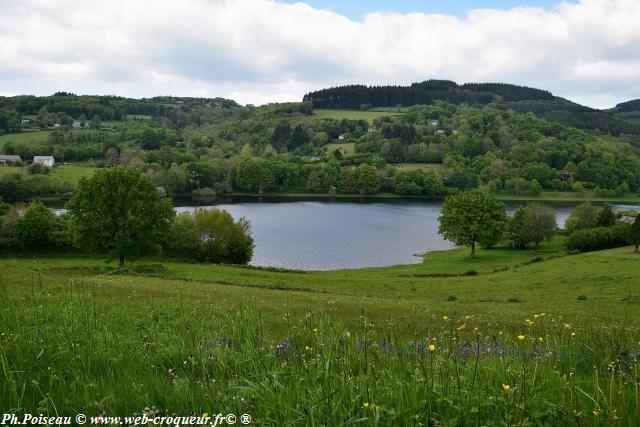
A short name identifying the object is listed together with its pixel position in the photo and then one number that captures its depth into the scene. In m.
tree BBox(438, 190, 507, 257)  74.75
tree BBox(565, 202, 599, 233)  87.56
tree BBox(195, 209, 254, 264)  64.56
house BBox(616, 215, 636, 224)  88.32
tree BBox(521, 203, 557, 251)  80.50
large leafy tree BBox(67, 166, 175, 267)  49.06
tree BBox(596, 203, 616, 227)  87.38
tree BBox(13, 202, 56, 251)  61.44
